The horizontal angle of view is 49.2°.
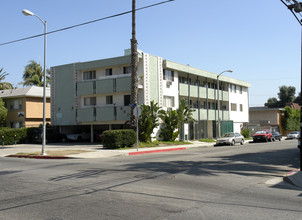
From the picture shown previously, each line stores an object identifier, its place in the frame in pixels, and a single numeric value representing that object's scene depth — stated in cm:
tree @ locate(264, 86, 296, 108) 9012
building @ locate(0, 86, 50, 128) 4147
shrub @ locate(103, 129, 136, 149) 2548
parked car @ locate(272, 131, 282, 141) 4359
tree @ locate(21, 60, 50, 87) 5706
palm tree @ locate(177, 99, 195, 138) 3316
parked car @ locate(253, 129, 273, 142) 4091
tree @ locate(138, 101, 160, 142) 2965
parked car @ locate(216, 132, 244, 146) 3434
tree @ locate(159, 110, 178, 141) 3313
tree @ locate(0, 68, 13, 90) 5212
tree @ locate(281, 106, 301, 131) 6303
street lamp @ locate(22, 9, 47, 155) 1980
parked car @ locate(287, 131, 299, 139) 5134
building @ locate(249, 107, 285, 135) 6194
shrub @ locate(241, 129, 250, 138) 4933
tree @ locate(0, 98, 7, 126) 3806
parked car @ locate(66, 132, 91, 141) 3796
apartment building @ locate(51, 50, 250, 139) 3356
